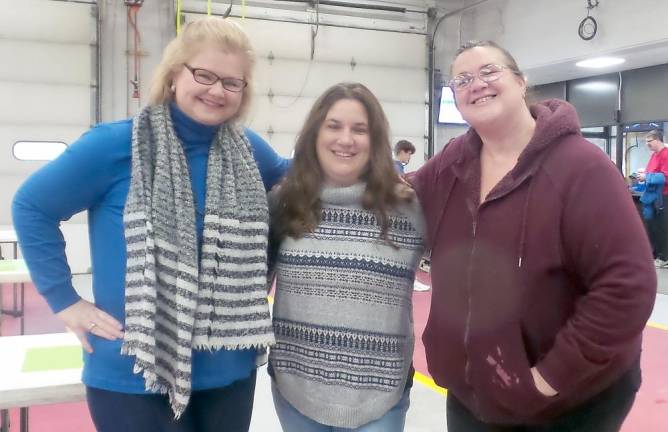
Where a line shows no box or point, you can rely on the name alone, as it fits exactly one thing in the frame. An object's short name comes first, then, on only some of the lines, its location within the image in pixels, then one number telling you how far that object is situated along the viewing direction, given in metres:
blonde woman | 1.53
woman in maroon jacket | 1.41
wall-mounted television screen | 10.09
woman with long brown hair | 1.75
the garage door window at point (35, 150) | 7.95
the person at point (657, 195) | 8.21
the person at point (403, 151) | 7.43
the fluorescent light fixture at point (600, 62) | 8.39
